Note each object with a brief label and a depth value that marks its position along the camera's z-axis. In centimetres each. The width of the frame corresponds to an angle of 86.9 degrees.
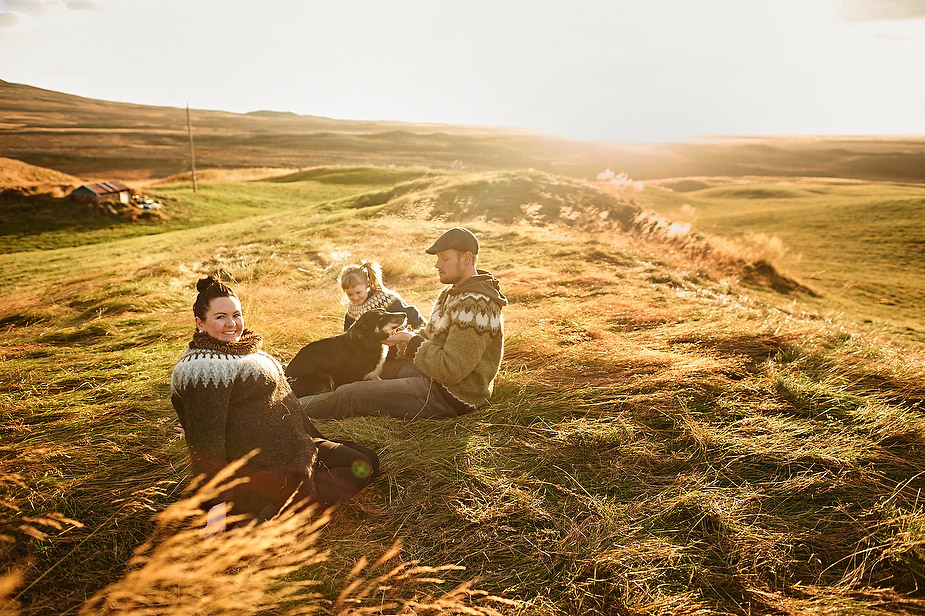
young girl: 456
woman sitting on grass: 233
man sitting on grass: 338
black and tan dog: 398
